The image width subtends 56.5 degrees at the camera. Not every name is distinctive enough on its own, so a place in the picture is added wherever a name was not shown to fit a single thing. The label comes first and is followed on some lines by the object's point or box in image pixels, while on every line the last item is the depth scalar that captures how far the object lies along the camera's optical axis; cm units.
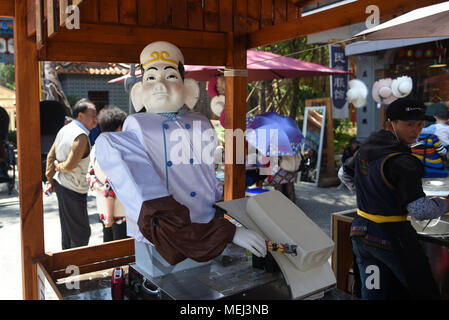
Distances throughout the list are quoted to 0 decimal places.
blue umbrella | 509
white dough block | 157
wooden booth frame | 234
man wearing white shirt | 359
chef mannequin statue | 142
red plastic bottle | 188
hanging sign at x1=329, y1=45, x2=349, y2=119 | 881
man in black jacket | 202
